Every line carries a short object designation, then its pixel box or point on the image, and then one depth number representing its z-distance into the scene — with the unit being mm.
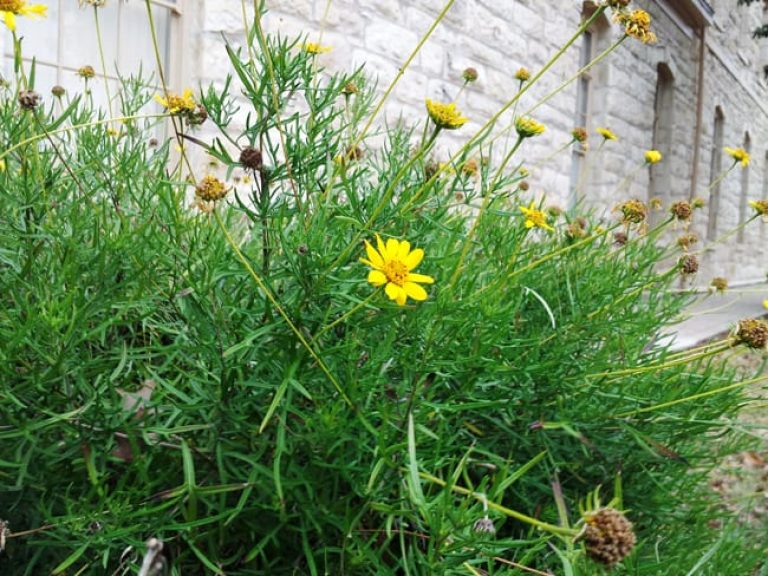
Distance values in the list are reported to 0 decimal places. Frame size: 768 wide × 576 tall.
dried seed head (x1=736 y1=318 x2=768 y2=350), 298
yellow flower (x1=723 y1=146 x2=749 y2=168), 556
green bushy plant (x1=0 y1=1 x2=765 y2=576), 252
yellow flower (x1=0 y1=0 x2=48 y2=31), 288
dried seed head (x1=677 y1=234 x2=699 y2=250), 484
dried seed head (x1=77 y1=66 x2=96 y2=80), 524
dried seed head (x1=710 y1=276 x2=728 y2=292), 516
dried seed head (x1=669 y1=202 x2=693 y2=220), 415
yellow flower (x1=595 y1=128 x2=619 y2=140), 609
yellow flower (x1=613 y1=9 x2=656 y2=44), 342
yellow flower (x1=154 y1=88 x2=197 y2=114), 313
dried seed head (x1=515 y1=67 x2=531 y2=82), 489
